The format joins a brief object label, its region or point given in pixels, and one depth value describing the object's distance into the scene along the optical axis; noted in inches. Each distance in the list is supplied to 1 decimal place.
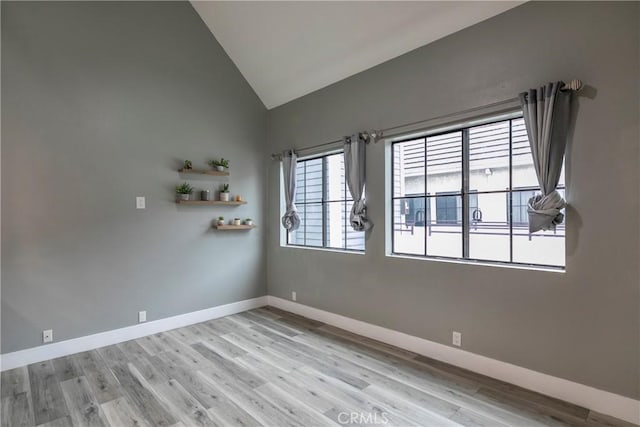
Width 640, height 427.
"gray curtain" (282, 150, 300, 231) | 175.9
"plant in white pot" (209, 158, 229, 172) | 166.2
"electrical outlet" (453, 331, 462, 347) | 112.8
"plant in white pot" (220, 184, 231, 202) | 167.2
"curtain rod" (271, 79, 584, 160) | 89.5
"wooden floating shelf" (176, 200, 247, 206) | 154.3
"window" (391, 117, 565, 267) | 103.7
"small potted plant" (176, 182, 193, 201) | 152.7
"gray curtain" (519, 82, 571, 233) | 91.1
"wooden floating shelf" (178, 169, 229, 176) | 156.0
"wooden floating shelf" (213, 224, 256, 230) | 167.0
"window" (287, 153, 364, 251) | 159.0
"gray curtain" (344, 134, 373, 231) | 140.4
